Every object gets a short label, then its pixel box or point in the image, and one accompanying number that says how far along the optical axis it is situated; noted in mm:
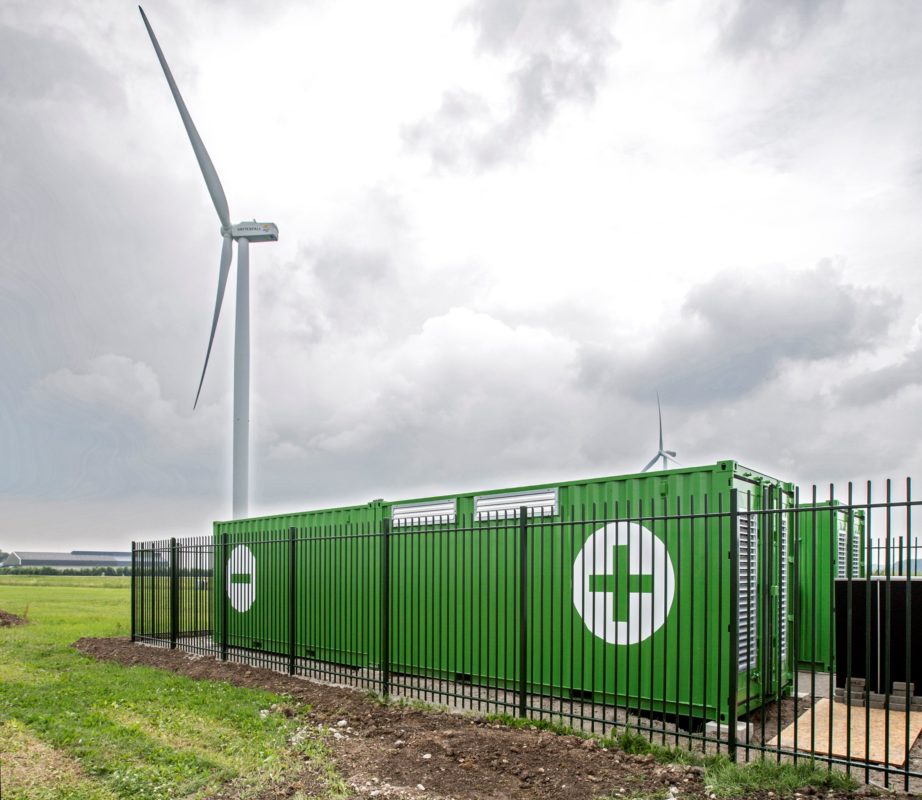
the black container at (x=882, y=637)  9156
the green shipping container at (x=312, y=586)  12719
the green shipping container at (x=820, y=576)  11828
